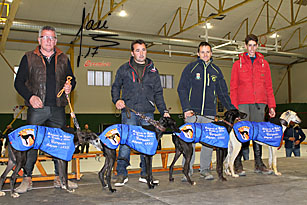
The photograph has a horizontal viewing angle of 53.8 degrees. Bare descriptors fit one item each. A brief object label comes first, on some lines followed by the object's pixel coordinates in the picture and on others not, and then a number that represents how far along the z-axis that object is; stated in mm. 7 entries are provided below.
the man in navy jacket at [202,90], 3789
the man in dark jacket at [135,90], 3477
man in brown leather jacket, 3080
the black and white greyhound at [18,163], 2848
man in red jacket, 4117
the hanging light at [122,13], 12355
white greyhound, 3928
